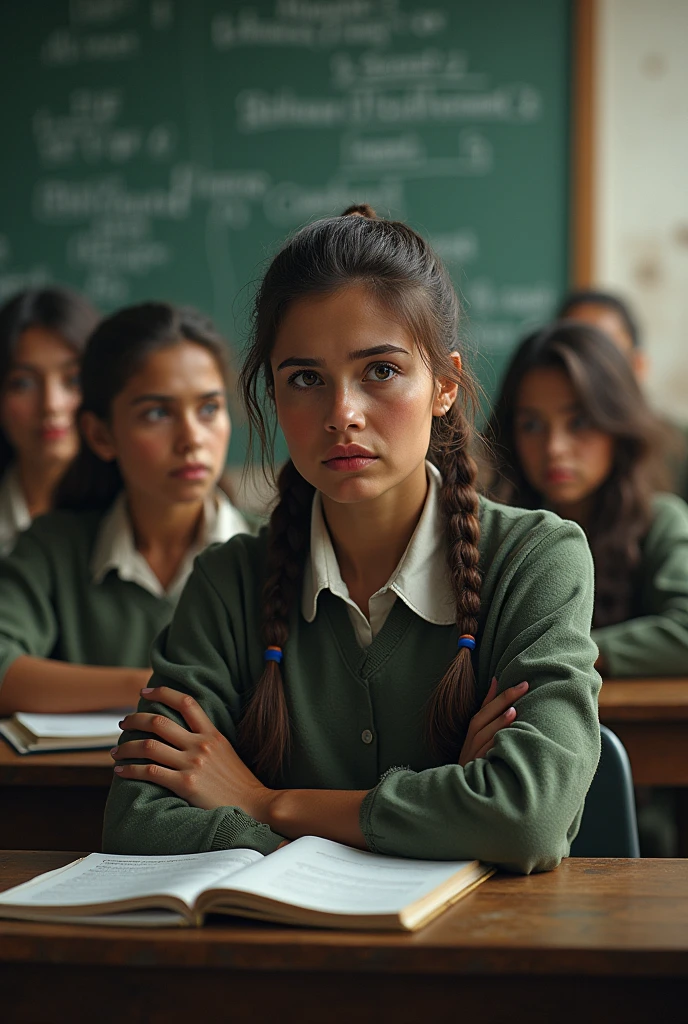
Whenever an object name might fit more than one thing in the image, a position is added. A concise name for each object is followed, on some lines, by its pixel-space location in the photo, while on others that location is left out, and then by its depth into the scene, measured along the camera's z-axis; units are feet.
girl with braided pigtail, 4.30
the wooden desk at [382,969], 3.22
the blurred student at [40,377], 10.37
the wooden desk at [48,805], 5.66
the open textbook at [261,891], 3.43
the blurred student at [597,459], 8.46
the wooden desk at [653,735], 6.38
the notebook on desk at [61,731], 6.00
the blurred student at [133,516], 7.63
